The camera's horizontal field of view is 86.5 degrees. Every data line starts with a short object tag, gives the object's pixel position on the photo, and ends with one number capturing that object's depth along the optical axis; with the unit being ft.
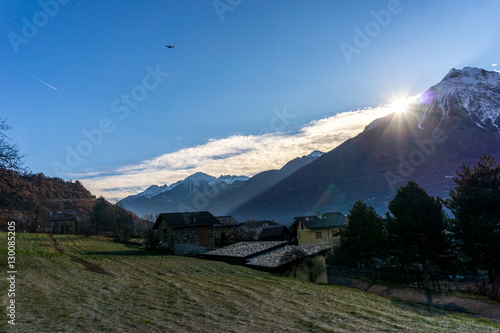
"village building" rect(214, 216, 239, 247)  193.50
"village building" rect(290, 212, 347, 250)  179.22
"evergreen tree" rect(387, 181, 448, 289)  91.66
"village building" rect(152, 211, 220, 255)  150.00
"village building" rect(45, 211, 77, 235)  301.39
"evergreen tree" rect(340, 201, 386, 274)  117.91
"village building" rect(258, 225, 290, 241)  226.58
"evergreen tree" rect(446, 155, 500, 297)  78.43
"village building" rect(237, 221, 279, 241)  239.91
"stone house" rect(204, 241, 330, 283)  88.48
